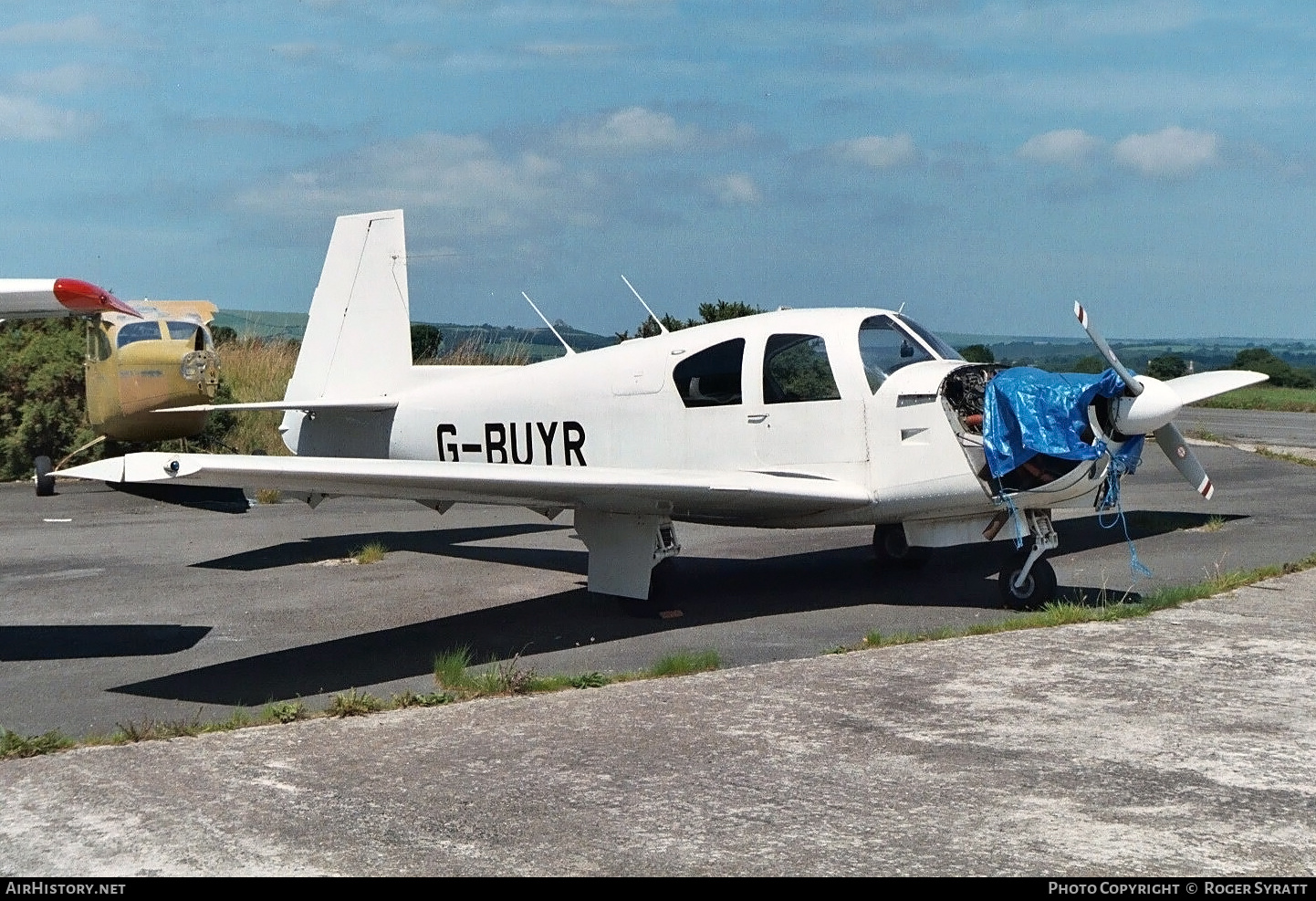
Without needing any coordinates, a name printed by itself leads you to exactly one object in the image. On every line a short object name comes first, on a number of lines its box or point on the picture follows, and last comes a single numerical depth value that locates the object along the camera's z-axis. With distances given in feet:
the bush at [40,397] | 64.75
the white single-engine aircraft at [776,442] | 26.96
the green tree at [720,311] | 74.38
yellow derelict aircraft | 59.57
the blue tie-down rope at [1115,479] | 27.45
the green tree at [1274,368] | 149.79
